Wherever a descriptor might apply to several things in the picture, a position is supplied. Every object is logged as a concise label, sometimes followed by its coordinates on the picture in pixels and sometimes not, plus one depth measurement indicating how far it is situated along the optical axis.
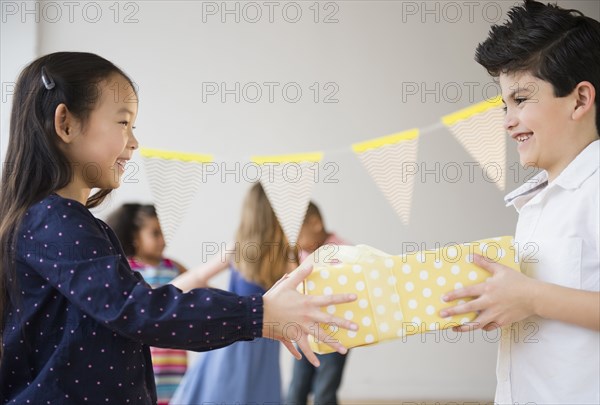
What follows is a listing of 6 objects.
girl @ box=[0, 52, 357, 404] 1.06
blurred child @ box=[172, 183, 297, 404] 2.62
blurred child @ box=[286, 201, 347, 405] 3.36
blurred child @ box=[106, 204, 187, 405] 2.73
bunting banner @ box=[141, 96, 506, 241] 1.91
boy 1.13
